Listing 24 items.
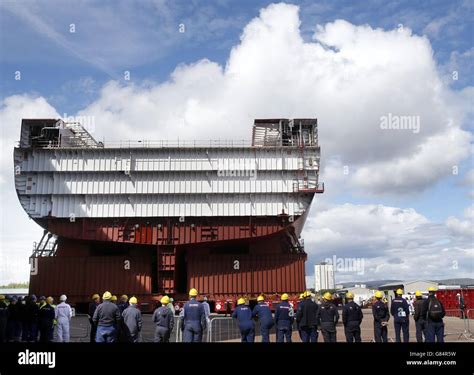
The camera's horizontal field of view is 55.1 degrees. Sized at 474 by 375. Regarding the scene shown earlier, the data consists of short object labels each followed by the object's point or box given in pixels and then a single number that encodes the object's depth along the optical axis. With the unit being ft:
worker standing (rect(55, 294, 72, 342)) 46.99
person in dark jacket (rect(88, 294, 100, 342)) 45.13
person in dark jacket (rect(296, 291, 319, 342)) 43.73
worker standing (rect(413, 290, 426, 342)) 45.16
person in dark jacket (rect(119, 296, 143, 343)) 38.00
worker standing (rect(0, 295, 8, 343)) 46.60
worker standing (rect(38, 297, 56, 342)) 46.88
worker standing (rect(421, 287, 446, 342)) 42.52
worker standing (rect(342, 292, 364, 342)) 43.80
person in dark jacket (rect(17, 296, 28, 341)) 47.34
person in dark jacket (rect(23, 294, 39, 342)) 47.26
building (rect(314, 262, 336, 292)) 314.14
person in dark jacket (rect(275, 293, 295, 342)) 44.06
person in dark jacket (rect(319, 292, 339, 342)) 43.09
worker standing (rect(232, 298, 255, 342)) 41.93
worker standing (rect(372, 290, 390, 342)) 45.21
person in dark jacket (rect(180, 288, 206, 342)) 38.63
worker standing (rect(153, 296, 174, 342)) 38.91
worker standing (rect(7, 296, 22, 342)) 47.65
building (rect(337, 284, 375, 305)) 192.50
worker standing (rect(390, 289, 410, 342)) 45.85
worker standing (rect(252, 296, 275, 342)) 43.32
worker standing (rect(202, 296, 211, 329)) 46.33
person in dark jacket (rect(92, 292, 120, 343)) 36.06
